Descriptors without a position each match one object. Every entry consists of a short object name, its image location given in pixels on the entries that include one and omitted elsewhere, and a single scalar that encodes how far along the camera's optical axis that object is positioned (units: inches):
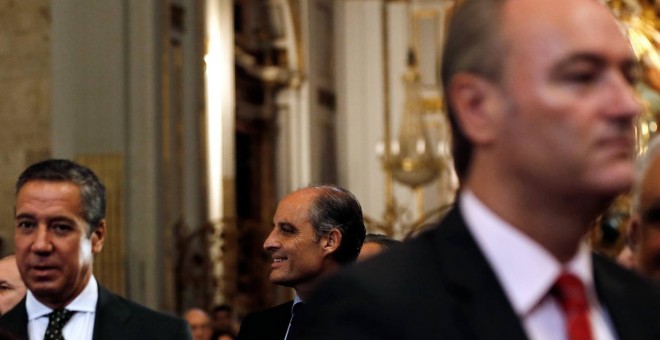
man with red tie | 109.8
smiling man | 294.1
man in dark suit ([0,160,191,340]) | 246.3
